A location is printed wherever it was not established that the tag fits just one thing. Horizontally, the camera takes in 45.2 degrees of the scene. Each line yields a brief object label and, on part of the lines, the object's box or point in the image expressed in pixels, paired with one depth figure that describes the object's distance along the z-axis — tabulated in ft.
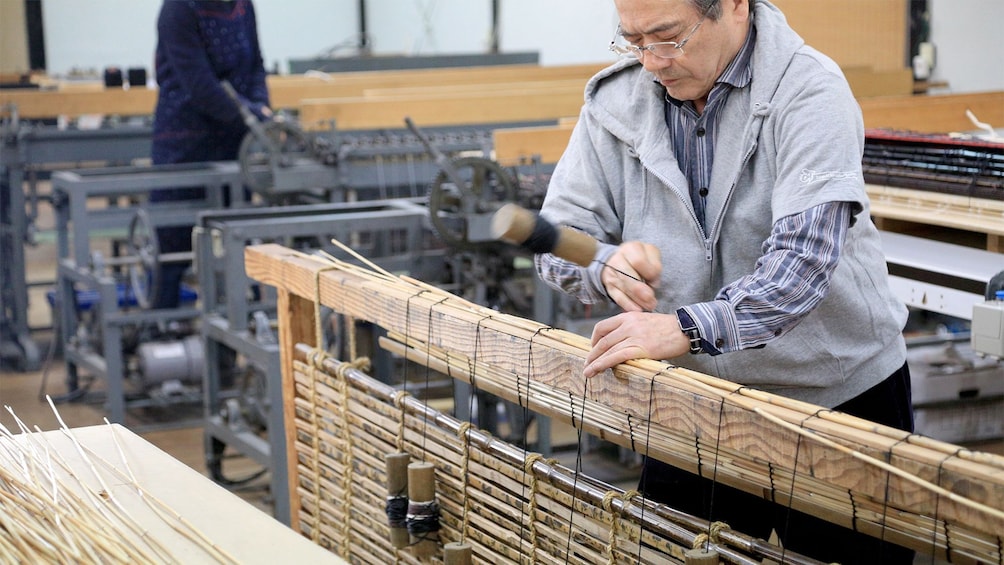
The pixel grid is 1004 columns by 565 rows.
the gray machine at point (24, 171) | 18.75
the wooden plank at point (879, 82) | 15.87
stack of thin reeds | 4.47
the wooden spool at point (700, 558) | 4.62
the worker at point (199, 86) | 16.78
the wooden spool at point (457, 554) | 5.95
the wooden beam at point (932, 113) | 12.67
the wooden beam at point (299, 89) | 21.74
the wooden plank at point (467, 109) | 18.13
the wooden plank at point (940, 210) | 8.76
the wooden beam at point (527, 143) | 14.05
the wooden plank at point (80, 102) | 21.52
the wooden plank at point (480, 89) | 19.93
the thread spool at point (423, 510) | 6.28
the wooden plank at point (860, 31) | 17.33
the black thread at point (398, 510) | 6.49
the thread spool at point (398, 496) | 6.48
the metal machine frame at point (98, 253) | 15.14
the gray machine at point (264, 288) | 11.84
